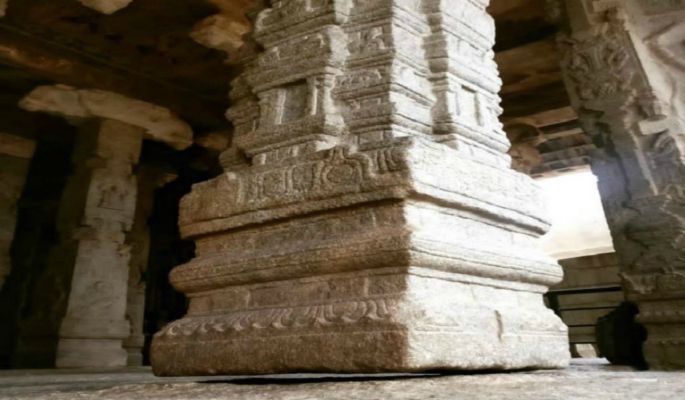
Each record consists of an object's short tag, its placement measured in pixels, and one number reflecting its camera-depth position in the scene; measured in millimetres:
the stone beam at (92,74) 5551
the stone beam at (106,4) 4852
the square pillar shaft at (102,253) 5676
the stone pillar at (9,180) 6914
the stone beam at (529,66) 5957
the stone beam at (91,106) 6379
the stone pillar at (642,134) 3438
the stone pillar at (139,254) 7379
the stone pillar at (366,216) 1735
